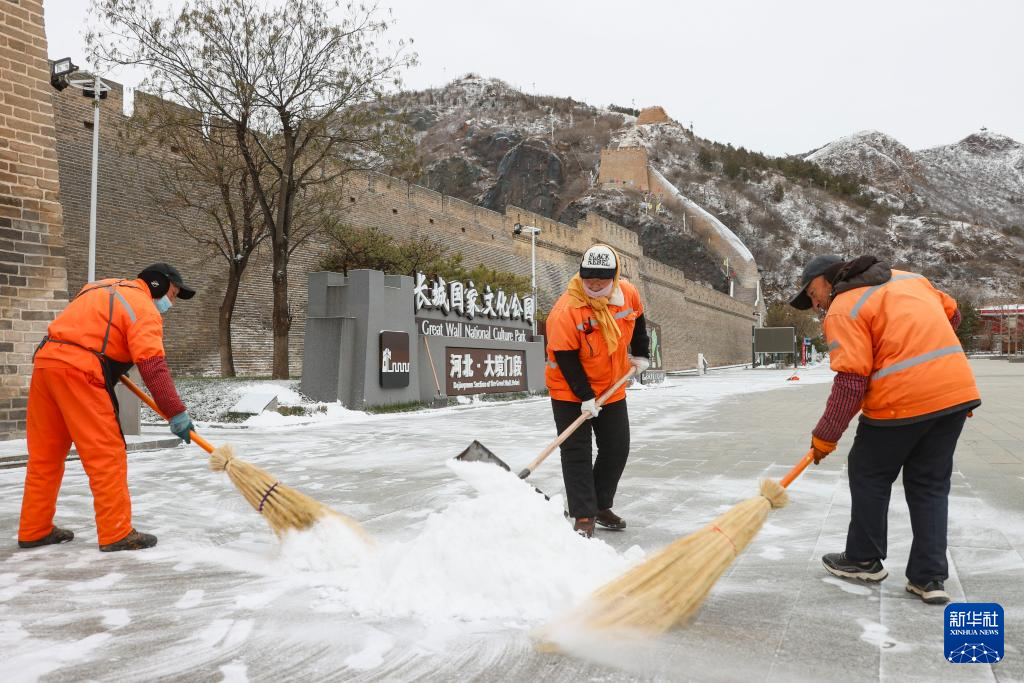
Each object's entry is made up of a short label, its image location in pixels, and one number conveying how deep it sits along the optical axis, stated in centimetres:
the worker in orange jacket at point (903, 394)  301
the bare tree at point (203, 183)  1853
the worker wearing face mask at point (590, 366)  403
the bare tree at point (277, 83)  1622
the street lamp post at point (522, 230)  3322
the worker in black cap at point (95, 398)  385
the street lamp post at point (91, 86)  1517
